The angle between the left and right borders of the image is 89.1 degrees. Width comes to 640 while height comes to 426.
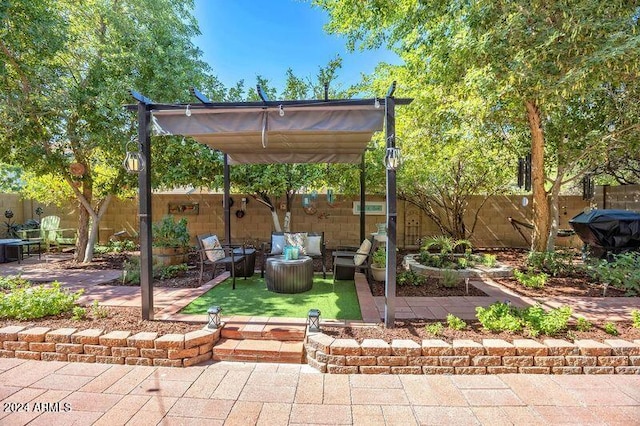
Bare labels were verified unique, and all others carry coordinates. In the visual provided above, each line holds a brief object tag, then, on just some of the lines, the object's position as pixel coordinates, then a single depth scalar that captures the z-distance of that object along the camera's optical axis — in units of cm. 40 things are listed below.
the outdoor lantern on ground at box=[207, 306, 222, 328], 331
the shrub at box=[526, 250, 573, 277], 586
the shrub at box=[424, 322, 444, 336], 320
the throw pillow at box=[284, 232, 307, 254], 602
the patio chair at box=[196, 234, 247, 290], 521
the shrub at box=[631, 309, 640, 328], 337
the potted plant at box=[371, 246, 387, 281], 534
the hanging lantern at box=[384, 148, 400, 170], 330
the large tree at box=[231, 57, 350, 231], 784
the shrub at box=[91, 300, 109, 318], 361
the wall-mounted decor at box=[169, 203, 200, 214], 952
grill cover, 603
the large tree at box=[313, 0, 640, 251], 393
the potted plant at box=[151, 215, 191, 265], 649
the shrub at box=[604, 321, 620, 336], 319
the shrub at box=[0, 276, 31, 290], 438
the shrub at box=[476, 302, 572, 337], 313
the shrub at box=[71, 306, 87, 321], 350
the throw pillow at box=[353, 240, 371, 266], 539
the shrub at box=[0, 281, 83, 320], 351
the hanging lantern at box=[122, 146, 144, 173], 349
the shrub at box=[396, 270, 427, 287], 517
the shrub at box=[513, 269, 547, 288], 509
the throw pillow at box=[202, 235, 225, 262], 534
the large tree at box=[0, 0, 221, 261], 580
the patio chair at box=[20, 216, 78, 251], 827
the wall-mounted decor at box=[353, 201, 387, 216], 908
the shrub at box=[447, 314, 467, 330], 333
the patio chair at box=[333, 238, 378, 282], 530
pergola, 342
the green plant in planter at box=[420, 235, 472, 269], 596
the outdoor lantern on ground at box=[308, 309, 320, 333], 320
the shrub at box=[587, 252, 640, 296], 479
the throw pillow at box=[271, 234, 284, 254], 608
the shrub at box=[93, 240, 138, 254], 844
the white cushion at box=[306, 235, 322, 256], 613
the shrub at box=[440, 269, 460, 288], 506
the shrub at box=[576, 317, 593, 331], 329
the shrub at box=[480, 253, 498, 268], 607
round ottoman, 465
